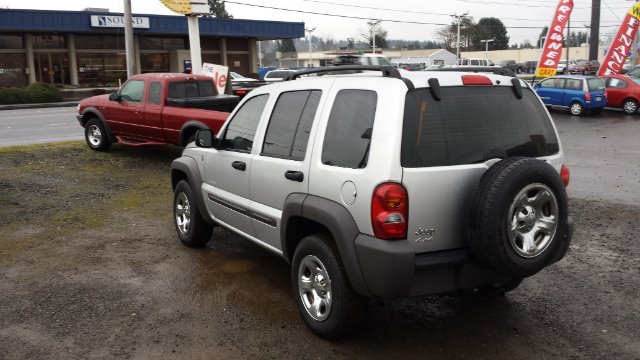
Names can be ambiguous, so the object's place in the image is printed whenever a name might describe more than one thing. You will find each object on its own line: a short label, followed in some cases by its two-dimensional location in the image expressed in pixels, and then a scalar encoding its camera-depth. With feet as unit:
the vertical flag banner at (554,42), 75.92
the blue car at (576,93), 70.23
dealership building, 118.83
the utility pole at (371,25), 290.66
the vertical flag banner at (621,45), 88.58
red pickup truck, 34.99
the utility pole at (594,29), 112.68
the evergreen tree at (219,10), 293.12
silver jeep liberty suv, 11.49
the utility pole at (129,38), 62.59
